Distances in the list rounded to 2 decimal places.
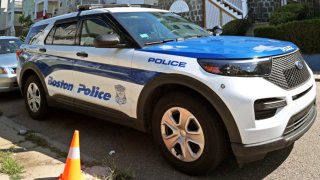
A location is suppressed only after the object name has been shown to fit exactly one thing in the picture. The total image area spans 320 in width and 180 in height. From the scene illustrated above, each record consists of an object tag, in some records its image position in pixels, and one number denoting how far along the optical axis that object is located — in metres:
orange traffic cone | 3.50
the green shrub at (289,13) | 13.06
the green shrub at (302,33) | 11.39
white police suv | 3.44
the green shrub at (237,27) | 14.33
